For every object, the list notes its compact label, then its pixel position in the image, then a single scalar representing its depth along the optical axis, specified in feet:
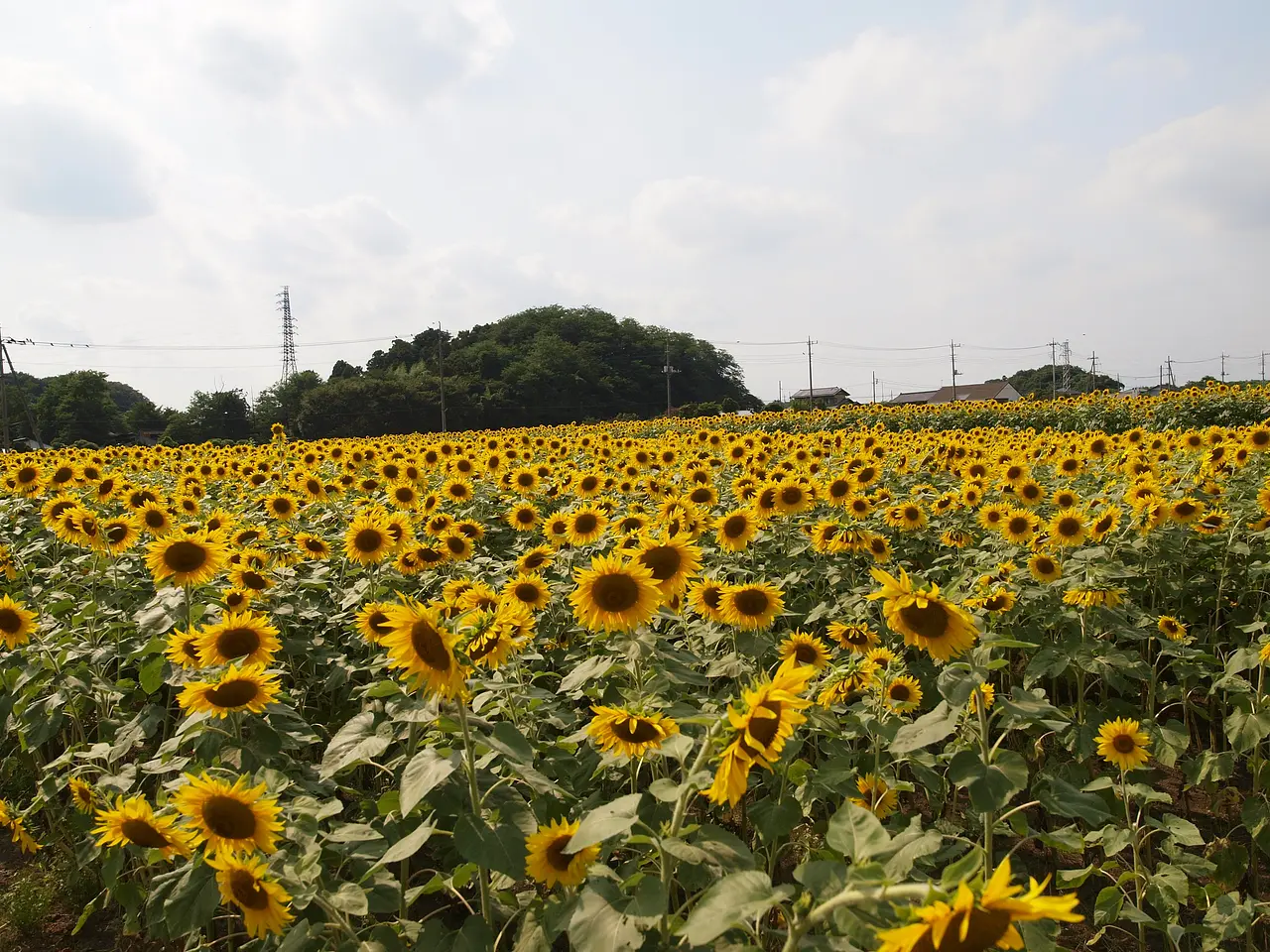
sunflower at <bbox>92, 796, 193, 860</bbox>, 6.37
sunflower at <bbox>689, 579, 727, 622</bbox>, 10.33
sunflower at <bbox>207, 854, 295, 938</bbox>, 5.61
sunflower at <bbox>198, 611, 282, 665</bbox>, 8.71
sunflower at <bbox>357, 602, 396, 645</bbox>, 10.09
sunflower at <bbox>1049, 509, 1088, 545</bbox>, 13.83
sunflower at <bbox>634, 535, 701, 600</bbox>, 9.27
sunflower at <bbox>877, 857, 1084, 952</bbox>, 3.29
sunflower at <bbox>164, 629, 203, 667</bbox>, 8.72
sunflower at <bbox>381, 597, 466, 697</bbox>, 6.05
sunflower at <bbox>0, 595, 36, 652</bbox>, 11.51
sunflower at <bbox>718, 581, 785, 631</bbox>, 9.87
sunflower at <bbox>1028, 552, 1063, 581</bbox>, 12.35
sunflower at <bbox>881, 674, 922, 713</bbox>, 9.04
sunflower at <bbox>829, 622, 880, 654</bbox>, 10.43
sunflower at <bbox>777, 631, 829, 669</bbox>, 9.81
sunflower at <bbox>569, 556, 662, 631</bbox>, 8.35
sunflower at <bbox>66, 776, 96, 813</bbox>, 9.33
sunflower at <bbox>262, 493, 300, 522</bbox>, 19.54
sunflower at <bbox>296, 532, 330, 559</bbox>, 15.55
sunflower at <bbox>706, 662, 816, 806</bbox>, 4.81
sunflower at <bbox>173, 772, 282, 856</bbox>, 5.80
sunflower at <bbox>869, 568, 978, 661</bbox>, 6.84
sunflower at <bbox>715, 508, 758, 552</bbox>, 13.69
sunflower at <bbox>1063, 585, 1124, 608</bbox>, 11.12
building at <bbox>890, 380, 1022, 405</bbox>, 313.32
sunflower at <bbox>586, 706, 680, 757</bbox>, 6.48
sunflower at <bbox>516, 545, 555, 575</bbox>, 13.05
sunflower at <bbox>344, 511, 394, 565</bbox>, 14.55
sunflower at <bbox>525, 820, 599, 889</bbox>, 6.24
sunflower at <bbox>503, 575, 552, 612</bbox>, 11.15
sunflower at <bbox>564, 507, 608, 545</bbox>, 15.10
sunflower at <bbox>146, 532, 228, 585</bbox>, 11.41
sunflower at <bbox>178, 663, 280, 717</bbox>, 7.49
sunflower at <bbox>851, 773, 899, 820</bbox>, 8.59
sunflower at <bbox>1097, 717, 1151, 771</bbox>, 9.83
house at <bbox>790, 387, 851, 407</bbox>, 266.53
